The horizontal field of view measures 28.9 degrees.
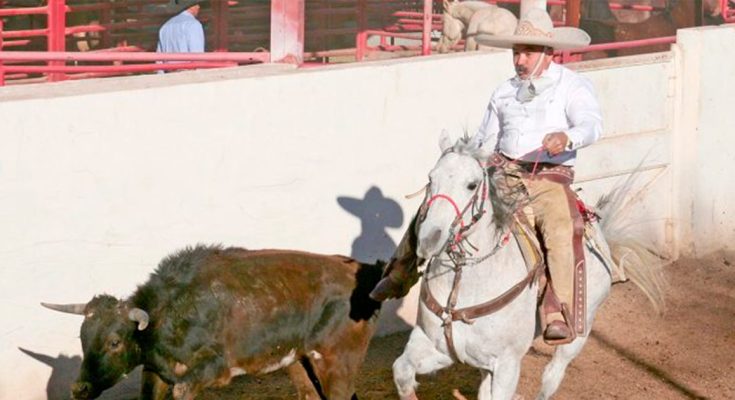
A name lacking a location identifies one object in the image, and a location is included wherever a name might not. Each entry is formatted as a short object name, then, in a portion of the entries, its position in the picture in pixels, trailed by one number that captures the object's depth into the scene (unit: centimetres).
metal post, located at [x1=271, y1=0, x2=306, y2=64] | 955
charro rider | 732
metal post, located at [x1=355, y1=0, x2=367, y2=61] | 1422
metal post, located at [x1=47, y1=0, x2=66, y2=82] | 1235
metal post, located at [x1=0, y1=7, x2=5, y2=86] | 1165
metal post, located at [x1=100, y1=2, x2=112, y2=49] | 1334
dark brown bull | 705
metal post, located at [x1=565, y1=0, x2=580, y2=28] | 1303
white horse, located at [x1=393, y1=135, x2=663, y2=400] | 671
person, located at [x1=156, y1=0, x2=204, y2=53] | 1188
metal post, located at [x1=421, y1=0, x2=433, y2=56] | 1133
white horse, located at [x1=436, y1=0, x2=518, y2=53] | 1443
